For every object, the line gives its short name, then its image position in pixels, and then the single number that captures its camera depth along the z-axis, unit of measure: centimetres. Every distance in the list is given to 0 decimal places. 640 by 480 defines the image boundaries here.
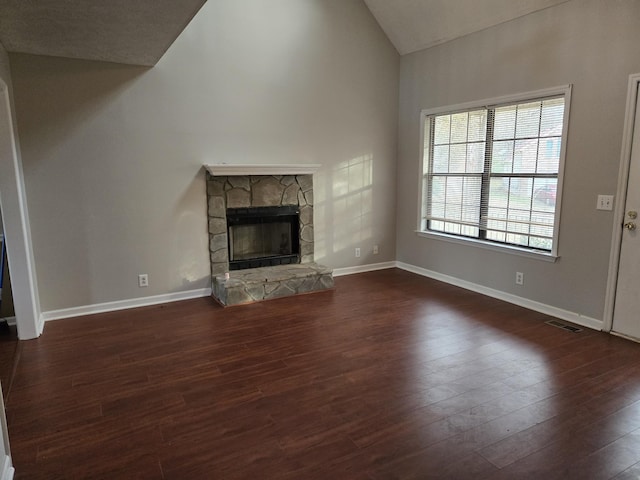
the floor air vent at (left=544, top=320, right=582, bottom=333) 355
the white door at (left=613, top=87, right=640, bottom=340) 324
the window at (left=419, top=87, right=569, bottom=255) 386
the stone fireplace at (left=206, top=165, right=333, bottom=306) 441
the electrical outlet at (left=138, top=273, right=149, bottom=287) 424
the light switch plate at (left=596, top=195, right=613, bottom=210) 340
